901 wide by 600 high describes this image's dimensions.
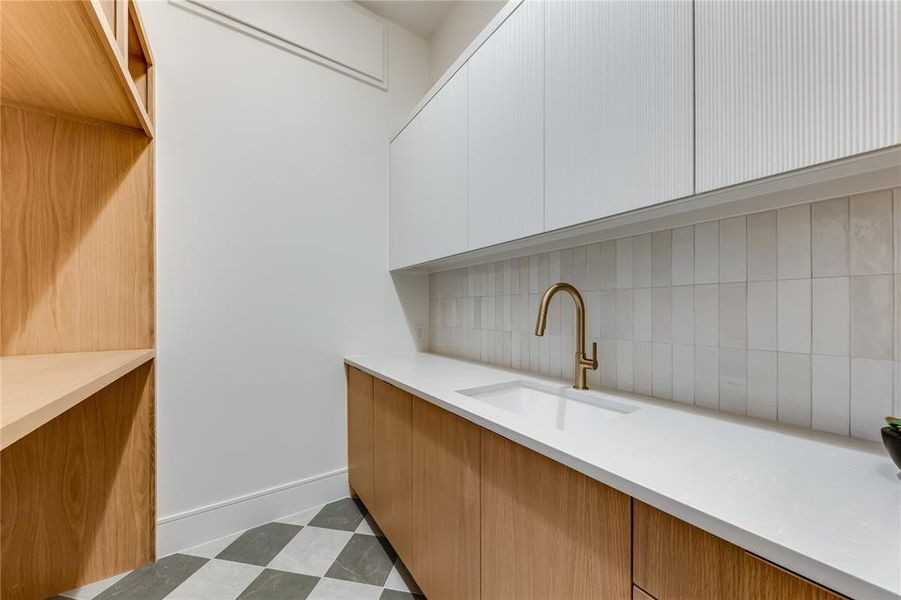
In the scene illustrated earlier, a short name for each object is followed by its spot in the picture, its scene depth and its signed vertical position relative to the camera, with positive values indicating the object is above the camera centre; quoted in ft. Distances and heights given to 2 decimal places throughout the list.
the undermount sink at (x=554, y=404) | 3.46 -1.19
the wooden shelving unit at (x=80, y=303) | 3.97 -0.06
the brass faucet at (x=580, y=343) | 3.76 -0.49
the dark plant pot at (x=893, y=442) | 1.69 -0.72
